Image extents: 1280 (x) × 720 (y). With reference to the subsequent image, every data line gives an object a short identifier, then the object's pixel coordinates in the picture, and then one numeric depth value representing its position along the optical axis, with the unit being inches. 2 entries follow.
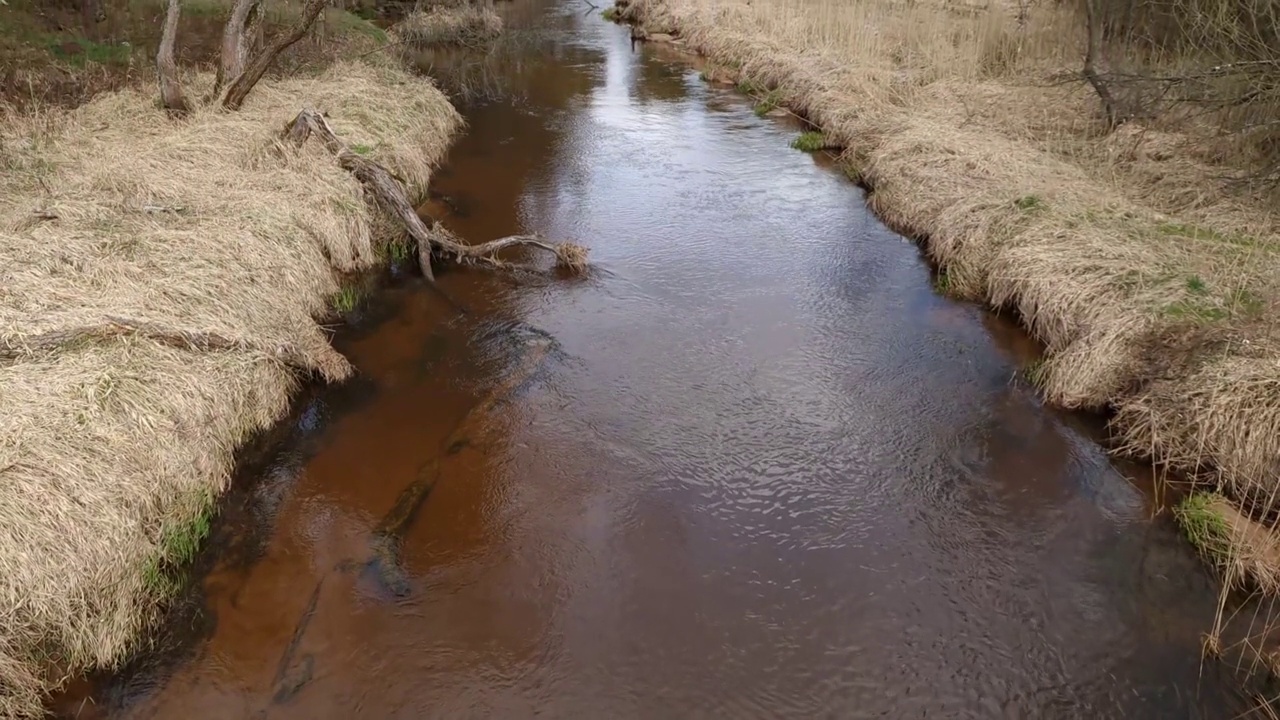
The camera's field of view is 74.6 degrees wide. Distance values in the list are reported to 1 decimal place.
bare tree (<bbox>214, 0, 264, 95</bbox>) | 469.4
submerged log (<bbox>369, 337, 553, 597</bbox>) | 212.7
